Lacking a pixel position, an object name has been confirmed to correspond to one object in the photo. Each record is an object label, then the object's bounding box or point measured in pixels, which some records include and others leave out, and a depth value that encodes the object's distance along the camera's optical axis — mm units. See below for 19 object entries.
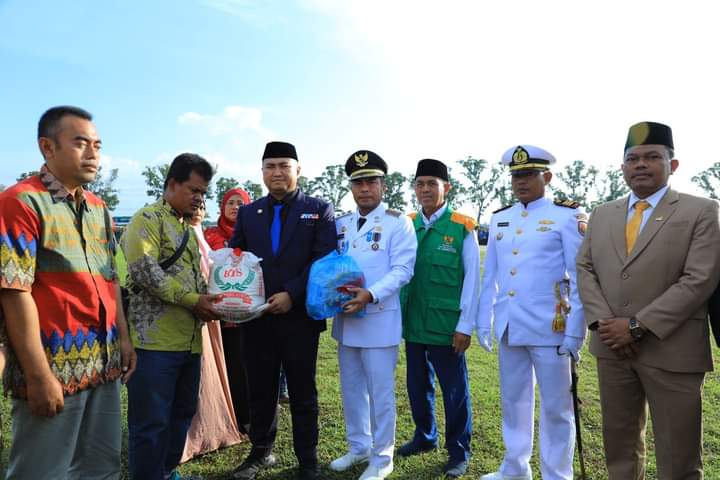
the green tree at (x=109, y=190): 79375
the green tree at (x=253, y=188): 68656
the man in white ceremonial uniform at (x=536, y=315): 3488
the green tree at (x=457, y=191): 94081
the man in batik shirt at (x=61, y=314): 2195
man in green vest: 4082
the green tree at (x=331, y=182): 89188
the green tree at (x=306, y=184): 84200
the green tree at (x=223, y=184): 75275
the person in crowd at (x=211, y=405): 4224
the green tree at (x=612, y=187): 79062
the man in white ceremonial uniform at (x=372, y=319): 3875
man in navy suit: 3848
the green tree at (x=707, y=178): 74312
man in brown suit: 2867
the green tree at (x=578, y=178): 83188
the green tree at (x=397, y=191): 86688
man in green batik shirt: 3047
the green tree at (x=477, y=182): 94938
